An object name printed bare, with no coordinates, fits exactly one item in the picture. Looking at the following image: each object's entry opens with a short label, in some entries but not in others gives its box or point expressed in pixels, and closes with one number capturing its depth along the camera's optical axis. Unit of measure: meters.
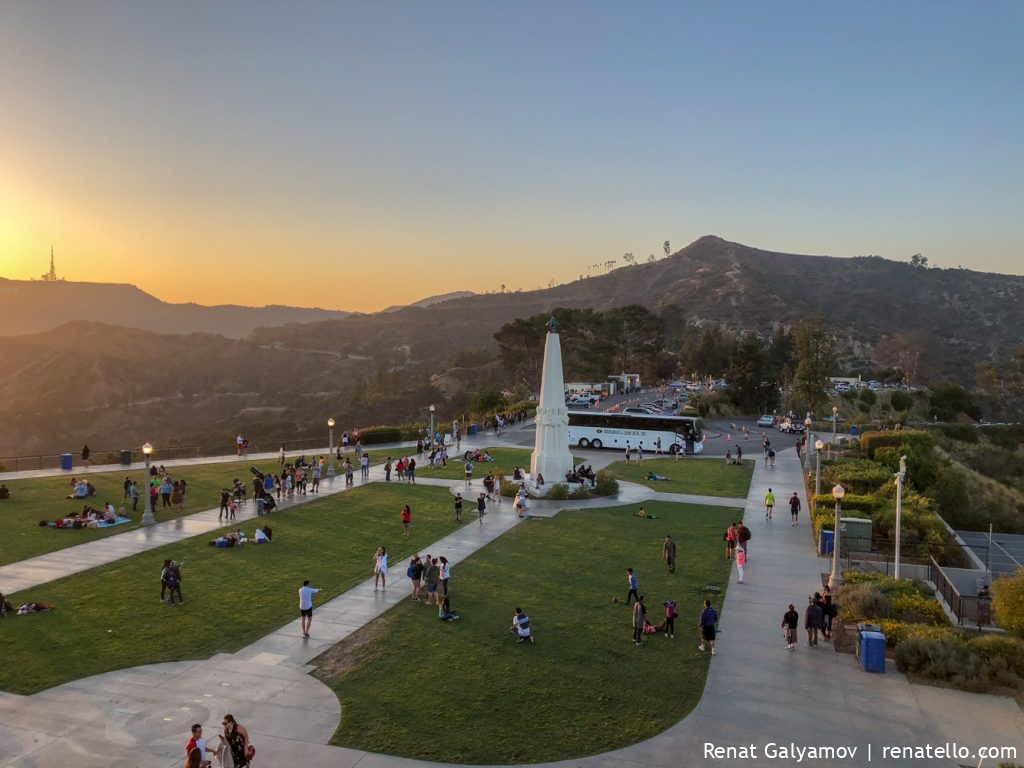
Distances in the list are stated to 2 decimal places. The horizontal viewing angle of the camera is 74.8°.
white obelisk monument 30.53
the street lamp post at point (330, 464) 32.34
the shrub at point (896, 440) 37.00
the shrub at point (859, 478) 28.91
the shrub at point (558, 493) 28.47
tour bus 43.31
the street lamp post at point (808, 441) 37.40
